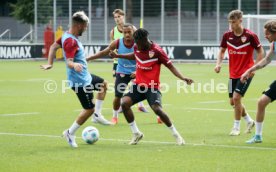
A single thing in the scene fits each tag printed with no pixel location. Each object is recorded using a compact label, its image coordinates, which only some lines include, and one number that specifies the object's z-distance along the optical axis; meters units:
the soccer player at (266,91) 12.76
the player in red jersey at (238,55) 14.59
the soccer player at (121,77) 16.78
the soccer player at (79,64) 12.95
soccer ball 13.12
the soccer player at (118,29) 18.34
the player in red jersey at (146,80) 13.09
